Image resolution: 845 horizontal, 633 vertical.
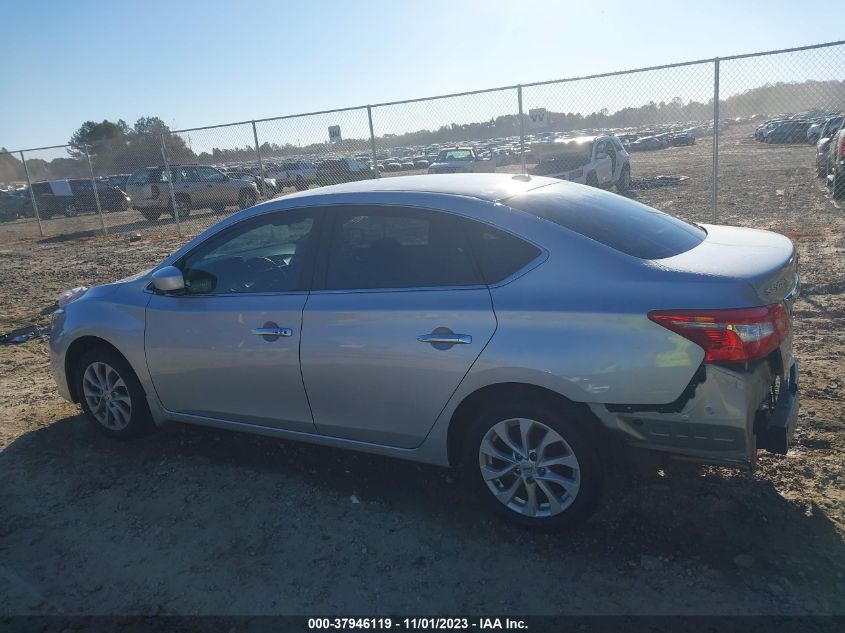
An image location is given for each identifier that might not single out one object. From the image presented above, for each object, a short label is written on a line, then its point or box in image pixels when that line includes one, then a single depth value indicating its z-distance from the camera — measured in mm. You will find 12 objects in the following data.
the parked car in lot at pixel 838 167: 12383
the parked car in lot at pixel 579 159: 16438
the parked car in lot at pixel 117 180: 29647
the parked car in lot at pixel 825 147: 15123
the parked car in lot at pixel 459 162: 21766
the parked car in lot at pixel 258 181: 17359
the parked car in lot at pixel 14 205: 28406
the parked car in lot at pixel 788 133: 15367
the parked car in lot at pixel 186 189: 19719
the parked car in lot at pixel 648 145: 32156
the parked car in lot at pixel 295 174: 15664
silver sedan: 2820
